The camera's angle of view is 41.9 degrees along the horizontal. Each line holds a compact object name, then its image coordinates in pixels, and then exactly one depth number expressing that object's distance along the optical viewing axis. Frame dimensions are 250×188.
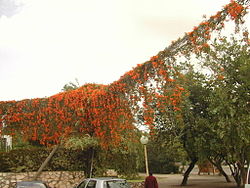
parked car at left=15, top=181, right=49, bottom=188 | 12.13
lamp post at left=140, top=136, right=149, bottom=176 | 16.19
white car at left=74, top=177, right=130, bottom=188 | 10.64
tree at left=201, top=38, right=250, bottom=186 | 17.58
